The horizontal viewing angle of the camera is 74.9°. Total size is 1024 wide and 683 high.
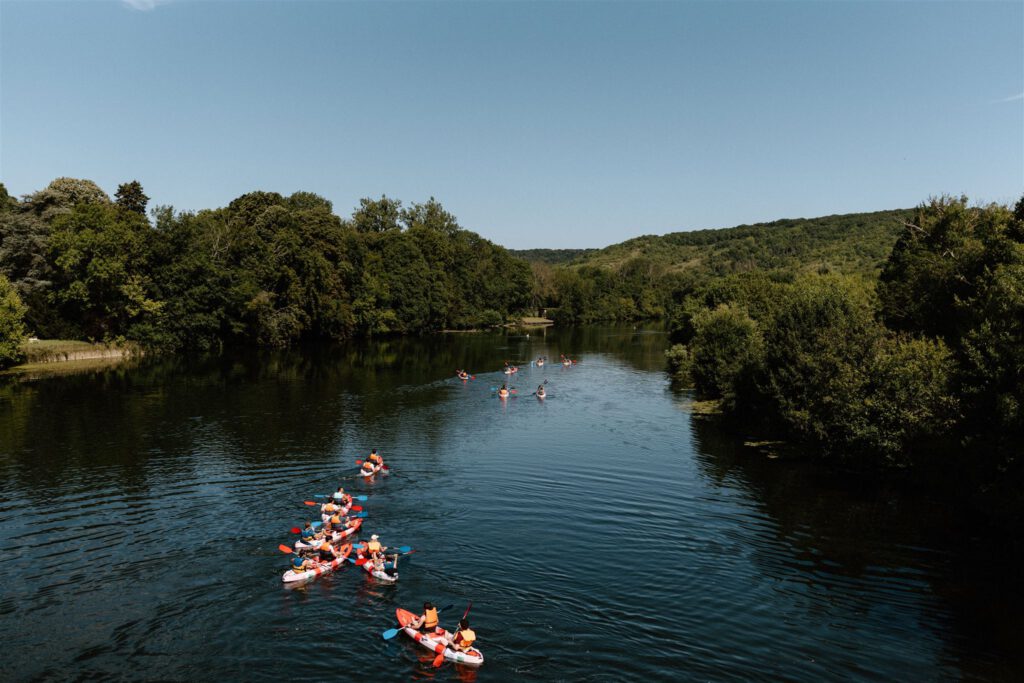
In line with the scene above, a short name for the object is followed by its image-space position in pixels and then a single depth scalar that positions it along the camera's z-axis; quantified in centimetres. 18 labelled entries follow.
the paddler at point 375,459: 4194
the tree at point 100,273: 9225
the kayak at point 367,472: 4106
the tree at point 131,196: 12619
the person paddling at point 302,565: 2692
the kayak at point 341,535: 2875
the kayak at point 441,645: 2116
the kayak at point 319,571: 2652
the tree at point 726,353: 5894
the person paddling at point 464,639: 2122
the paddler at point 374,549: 2830
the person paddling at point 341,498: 3459
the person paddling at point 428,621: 2236
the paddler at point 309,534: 2938
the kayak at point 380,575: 2708
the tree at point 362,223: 19688
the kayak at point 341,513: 3206
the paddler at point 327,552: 2855
